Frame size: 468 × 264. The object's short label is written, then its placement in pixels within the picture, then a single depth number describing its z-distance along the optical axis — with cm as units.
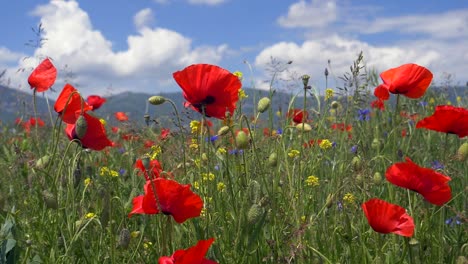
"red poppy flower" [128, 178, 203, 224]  43
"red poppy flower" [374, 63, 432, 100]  60
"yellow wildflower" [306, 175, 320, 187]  65
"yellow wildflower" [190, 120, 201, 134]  65
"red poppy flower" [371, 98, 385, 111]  116
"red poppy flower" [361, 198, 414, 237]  43
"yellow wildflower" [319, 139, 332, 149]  77
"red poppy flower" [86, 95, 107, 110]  118
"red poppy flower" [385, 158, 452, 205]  47
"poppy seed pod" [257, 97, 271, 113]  59
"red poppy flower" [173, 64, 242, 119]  47
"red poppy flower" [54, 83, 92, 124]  57
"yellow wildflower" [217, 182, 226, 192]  66
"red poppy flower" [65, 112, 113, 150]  57
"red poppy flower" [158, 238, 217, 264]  34
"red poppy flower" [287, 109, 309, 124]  80
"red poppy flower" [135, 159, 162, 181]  56
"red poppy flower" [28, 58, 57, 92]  61
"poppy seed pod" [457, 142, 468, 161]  60
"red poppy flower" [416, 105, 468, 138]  55
